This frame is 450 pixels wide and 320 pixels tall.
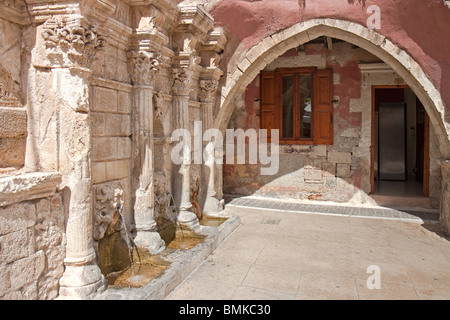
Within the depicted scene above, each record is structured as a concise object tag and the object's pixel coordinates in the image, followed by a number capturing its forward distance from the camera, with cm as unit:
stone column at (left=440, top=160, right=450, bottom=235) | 528
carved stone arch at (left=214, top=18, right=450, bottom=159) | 537
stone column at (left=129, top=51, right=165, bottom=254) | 387
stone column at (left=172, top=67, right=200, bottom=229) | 490
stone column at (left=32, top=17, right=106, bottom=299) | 278
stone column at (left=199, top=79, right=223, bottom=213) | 595
